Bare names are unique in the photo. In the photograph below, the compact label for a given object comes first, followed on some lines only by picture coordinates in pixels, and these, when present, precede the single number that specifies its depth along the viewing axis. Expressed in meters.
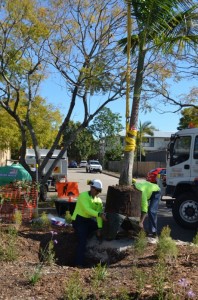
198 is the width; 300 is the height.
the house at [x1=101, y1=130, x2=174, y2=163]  82.54
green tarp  11.86
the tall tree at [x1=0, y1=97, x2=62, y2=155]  27.68
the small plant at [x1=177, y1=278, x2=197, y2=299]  4.18
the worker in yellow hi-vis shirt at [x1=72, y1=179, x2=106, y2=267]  7.62
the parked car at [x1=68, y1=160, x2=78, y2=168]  85.04
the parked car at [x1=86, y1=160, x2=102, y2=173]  57.94
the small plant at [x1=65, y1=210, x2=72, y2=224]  8.97
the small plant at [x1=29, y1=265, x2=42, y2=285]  5.00
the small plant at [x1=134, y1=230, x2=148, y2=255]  6.46
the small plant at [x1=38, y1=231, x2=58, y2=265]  6.05
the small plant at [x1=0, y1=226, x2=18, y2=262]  6.14
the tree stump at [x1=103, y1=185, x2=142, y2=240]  7.69
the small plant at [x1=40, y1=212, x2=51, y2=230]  8.72
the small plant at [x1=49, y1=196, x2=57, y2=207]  13.42
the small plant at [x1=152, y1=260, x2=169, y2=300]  4.32
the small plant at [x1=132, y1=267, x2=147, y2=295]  4.52
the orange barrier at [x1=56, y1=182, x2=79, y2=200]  14.06
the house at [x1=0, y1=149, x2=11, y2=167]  42.17
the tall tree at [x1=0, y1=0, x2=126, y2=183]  13.55
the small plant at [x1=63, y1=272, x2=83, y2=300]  4.26
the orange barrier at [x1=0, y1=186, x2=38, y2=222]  9.72
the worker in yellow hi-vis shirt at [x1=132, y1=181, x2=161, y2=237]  8.53
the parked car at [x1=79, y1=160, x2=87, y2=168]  86.56
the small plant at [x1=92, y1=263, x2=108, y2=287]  5.02
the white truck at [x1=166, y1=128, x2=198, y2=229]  11.45
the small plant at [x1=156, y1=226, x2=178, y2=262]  5.96
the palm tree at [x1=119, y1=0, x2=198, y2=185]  7.50
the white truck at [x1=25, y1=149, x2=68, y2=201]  21.66
